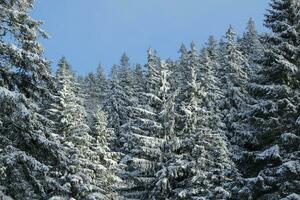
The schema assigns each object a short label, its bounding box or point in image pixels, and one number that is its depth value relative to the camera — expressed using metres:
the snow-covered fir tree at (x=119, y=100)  69.81
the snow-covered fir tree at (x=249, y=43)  90.71
